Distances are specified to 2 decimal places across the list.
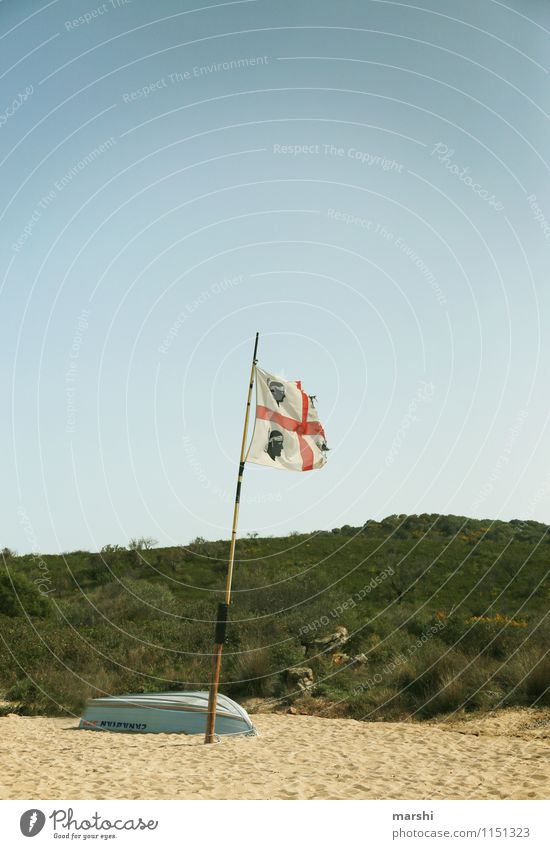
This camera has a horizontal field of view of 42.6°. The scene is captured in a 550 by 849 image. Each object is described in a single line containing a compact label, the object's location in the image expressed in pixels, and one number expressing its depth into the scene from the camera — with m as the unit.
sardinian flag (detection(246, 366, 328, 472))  12.84
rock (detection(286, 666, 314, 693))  18.98
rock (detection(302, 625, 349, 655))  21.19
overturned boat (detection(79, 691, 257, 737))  14.27
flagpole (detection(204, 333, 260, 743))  11.78
